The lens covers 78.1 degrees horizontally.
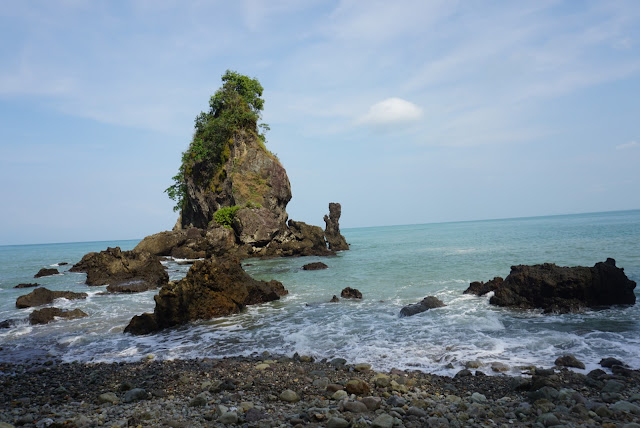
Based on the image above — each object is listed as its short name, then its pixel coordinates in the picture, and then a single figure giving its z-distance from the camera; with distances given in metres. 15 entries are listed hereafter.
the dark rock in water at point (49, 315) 14.65
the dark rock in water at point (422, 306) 13.39
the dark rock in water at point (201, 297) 13.02
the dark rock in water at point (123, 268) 24.62
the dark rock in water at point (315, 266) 29.79
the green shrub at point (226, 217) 44.44
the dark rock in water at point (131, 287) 21.73
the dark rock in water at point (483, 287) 16.30
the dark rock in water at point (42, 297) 18.05
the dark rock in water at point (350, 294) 17.25
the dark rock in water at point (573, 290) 13.18
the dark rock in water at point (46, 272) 32.16
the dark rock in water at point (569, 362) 7.85
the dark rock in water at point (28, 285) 25.91
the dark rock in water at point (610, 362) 7.75
